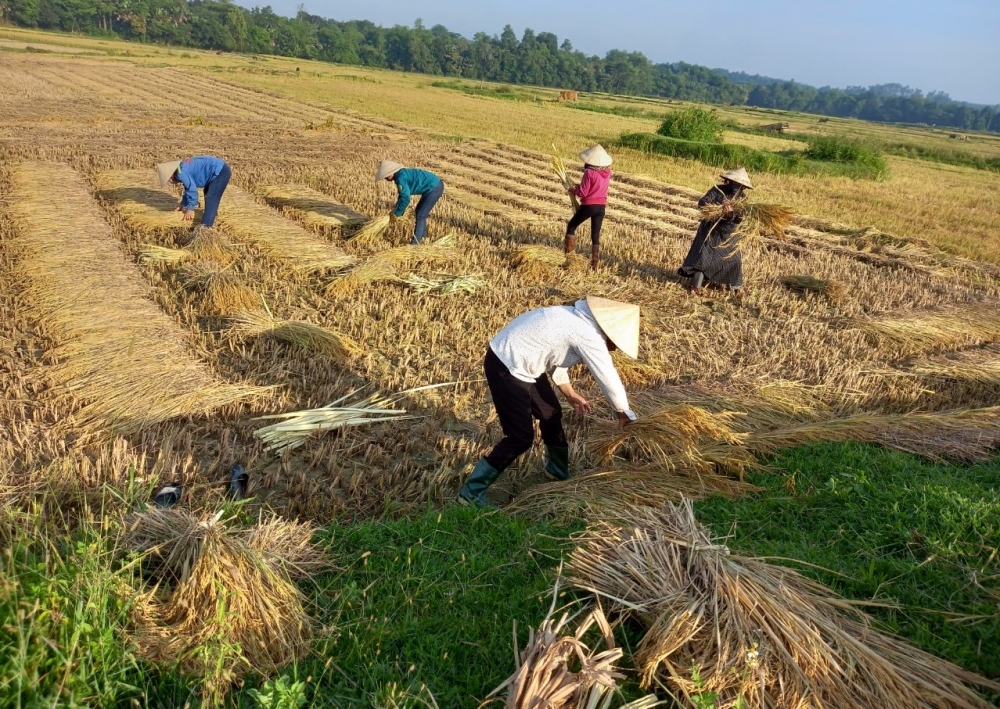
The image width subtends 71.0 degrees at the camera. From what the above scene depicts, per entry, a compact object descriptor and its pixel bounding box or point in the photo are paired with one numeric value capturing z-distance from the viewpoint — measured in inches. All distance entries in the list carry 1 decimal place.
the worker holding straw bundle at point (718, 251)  309.7
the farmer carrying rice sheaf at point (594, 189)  318.3
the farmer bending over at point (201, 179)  318.7
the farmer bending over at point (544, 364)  138.5
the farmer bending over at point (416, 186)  323.0
